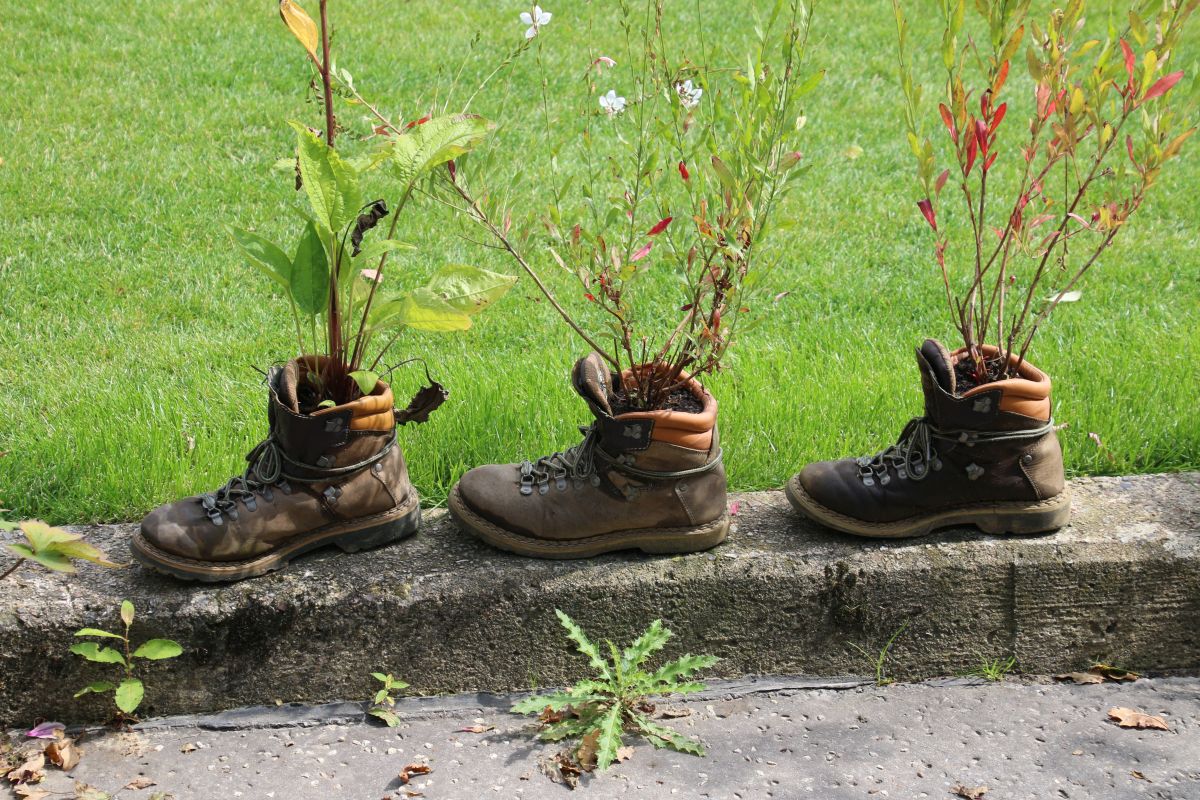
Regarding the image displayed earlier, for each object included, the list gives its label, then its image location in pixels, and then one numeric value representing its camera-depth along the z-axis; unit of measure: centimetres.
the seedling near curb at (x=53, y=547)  201
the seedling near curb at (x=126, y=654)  233
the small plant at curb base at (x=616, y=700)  239
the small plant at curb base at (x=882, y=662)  262
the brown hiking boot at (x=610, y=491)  247
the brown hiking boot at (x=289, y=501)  241
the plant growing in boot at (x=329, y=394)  238
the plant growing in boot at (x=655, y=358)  245
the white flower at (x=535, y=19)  249
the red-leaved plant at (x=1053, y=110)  237
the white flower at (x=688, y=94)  259
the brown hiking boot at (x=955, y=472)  247
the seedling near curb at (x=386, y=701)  246
